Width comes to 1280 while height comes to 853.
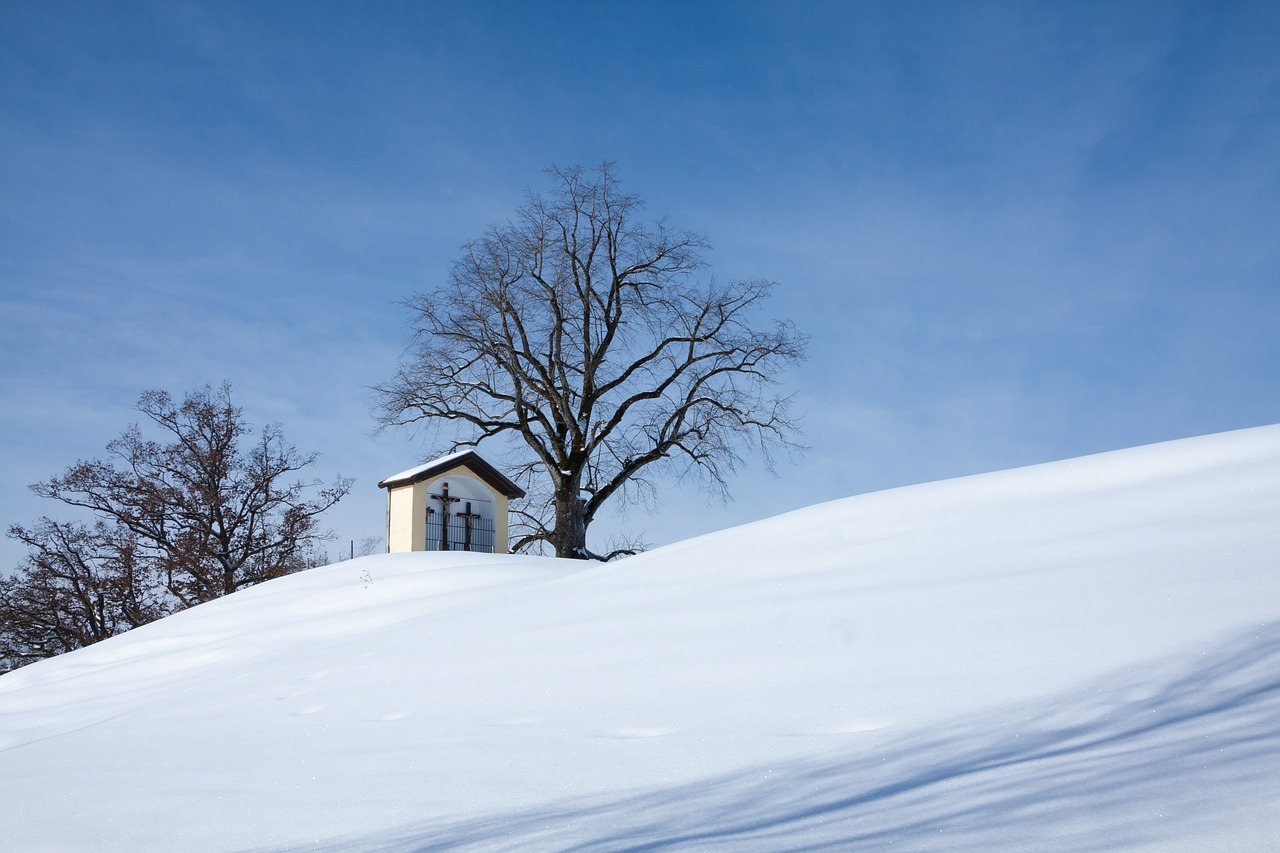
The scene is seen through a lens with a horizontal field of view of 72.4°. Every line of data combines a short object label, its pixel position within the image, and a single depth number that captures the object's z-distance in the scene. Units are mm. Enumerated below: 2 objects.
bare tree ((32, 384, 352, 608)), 25188
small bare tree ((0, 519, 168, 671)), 25109
